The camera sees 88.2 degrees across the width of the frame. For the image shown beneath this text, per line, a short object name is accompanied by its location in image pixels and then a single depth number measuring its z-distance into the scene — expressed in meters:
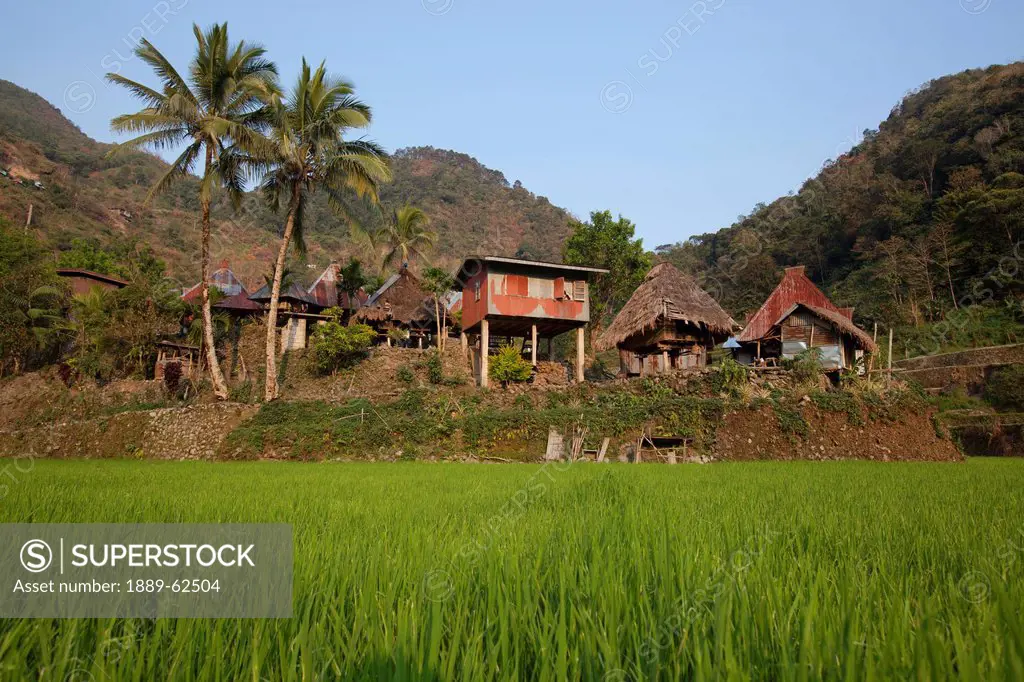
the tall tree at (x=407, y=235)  31.75
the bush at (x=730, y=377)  15.23
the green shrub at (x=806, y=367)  15.77
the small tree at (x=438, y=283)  25.58
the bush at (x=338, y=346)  21.41
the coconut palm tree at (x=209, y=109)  16.20
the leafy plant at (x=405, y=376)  21.41
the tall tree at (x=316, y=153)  17.67
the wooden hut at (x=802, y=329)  22.50
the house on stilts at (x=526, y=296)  20.98
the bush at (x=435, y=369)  21.73
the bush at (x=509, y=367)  19.70
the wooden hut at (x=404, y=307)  26.84
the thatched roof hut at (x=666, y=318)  21.67
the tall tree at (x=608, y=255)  29.98
